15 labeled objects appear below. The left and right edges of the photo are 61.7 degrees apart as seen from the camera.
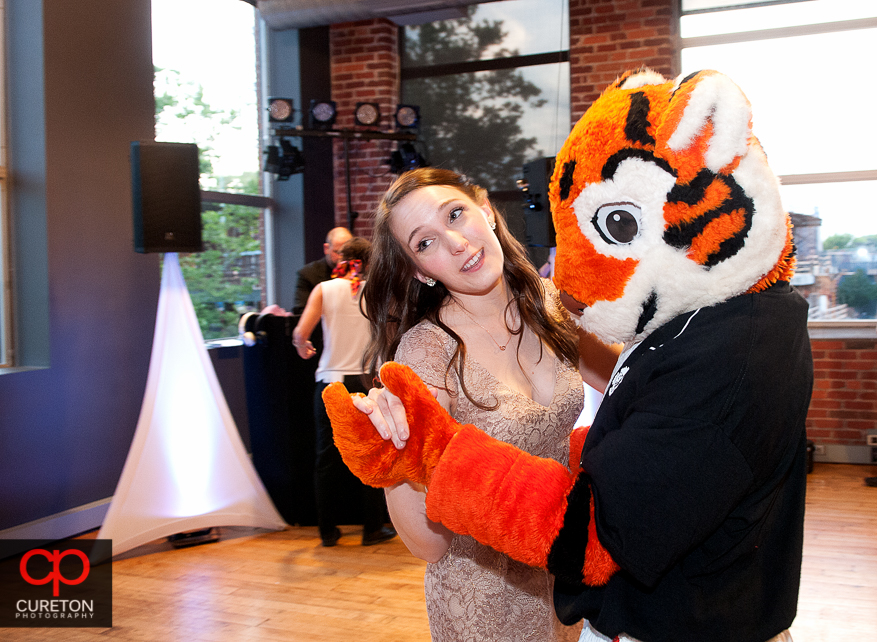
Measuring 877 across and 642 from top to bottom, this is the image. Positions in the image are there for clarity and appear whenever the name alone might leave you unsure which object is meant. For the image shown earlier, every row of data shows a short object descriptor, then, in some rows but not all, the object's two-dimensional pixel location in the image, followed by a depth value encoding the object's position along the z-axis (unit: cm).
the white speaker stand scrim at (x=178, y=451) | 368
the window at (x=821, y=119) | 538
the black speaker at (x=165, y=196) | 381
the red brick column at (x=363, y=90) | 629
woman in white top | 376
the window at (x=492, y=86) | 604
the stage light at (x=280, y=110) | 586
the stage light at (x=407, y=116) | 600
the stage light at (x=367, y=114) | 600
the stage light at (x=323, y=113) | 600
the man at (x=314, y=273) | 468
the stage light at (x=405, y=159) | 601
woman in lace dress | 129
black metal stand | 591
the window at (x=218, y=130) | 537
